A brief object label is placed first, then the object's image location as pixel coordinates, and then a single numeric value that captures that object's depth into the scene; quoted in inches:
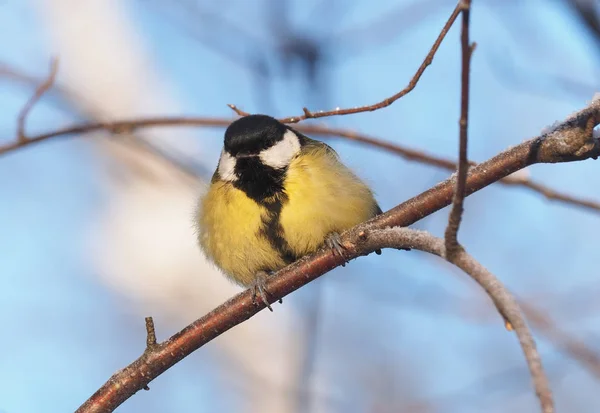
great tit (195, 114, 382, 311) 175.0
